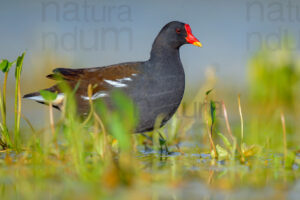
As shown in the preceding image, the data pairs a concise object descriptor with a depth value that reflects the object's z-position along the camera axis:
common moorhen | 10.29
